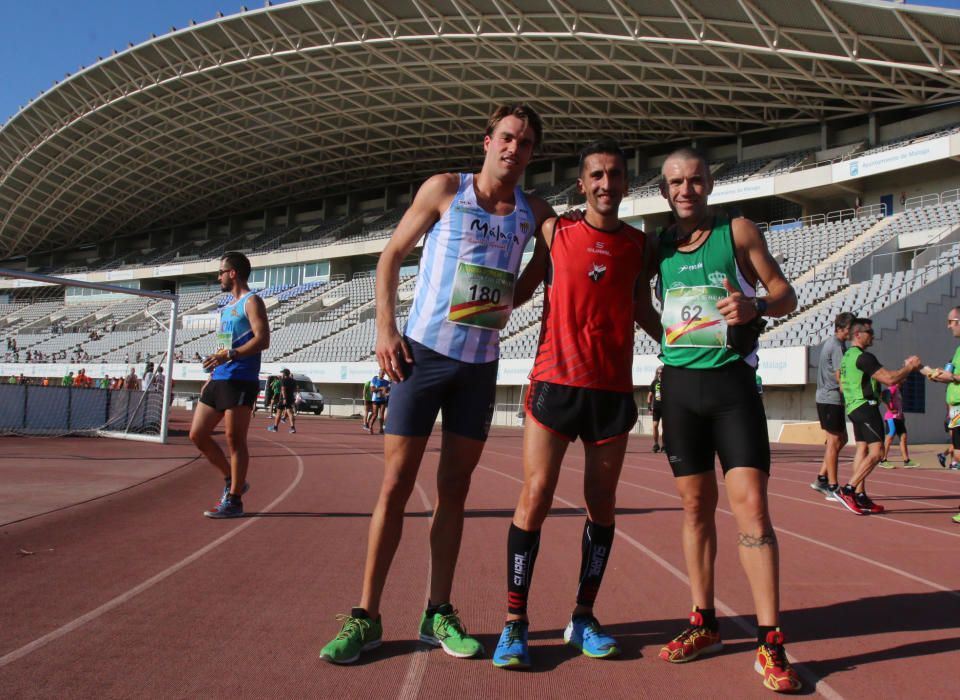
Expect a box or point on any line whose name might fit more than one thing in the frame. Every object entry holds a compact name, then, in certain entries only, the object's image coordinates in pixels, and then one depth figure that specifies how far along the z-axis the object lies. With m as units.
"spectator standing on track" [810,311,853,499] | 7.98
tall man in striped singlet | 3.02
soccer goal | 14.02
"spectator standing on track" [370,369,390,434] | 20.78
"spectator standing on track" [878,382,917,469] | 13.76
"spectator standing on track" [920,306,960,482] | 6.35
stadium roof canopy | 27.91
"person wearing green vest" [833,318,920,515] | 7.35
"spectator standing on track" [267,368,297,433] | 20.14
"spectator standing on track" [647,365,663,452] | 14.10
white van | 34.69
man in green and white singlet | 2.91
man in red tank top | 2.99
